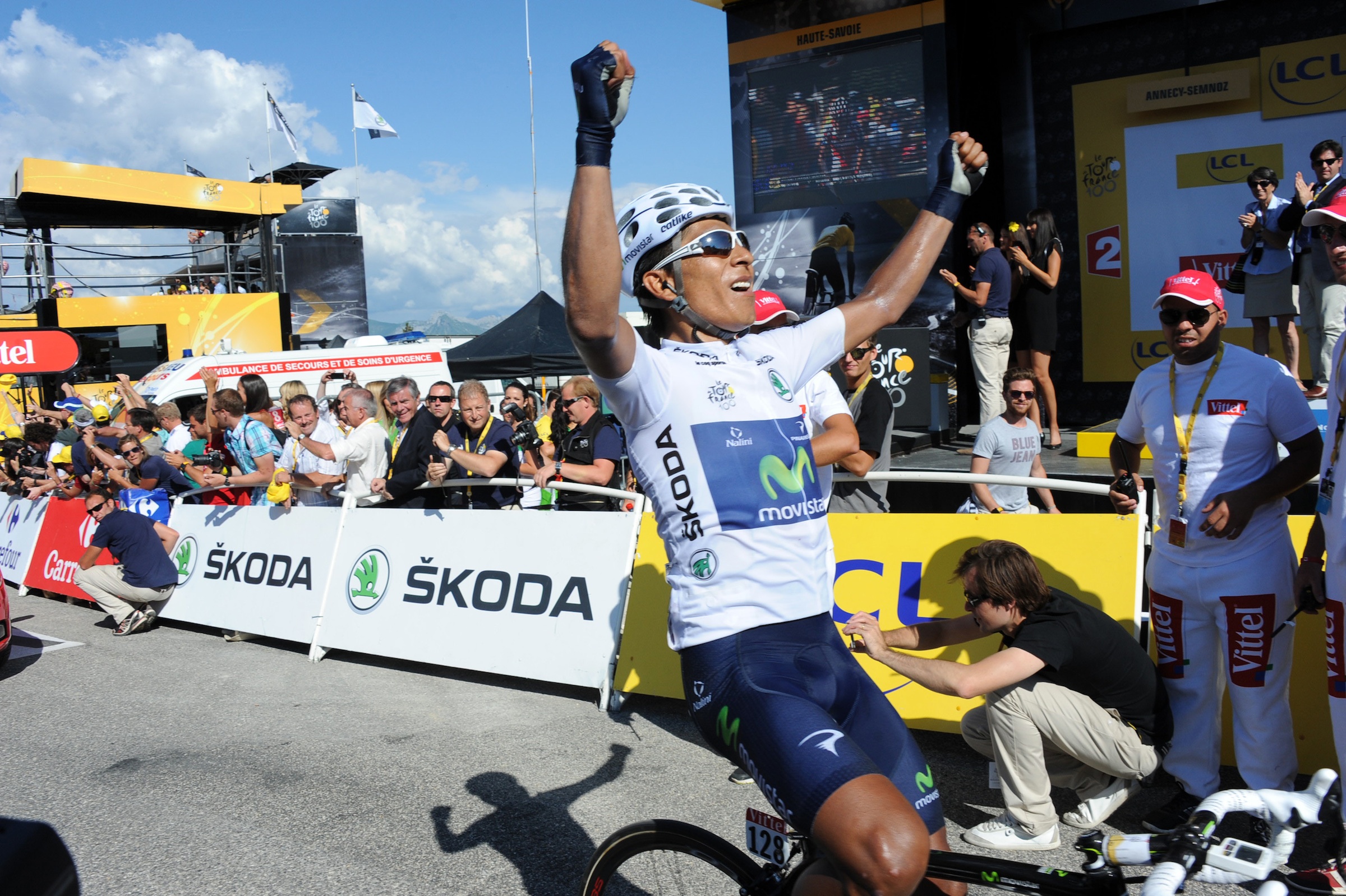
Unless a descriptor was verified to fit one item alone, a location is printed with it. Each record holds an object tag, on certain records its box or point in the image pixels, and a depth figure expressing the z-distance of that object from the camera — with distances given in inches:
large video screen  482.9
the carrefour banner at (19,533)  454.6
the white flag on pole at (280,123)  1433.3
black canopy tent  610.9
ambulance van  652.7
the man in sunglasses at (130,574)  348.5
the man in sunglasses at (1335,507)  125.0
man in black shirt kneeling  150.4
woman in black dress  370.6
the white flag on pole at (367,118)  1584.6
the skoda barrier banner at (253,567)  303.4
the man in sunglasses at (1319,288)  278.2
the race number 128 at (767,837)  97.3
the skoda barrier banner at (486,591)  235.6
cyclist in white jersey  73.8
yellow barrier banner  166.2
